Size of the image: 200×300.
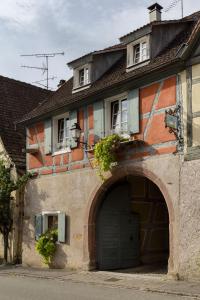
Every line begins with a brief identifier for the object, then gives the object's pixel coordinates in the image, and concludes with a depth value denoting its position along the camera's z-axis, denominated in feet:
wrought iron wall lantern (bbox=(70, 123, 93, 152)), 50.08
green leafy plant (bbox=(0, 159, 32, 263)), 59.16
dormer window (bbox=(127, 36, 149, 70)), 47.60
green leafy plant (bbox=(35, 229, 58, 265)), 52.70
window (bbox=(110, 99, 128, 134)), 47.59
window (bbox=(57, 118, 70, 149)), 54.42
